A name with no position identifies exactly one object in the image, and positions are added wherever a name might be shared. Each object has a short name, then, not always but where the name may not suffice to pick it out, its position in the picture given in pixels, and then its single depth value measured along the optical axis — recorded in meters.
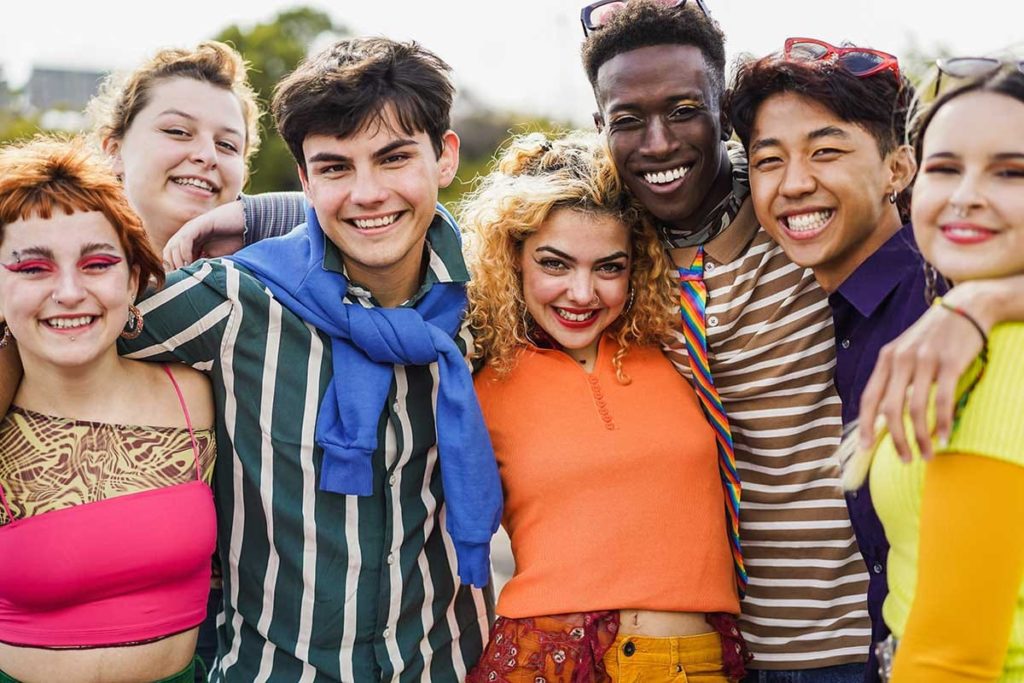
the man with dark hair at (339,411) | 2.91
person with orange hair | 2.61
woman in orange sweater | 2.85
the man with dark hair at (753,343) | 3.05
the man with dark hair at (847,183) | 2.81
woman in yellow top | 1.69
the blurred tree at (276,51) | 24.48
